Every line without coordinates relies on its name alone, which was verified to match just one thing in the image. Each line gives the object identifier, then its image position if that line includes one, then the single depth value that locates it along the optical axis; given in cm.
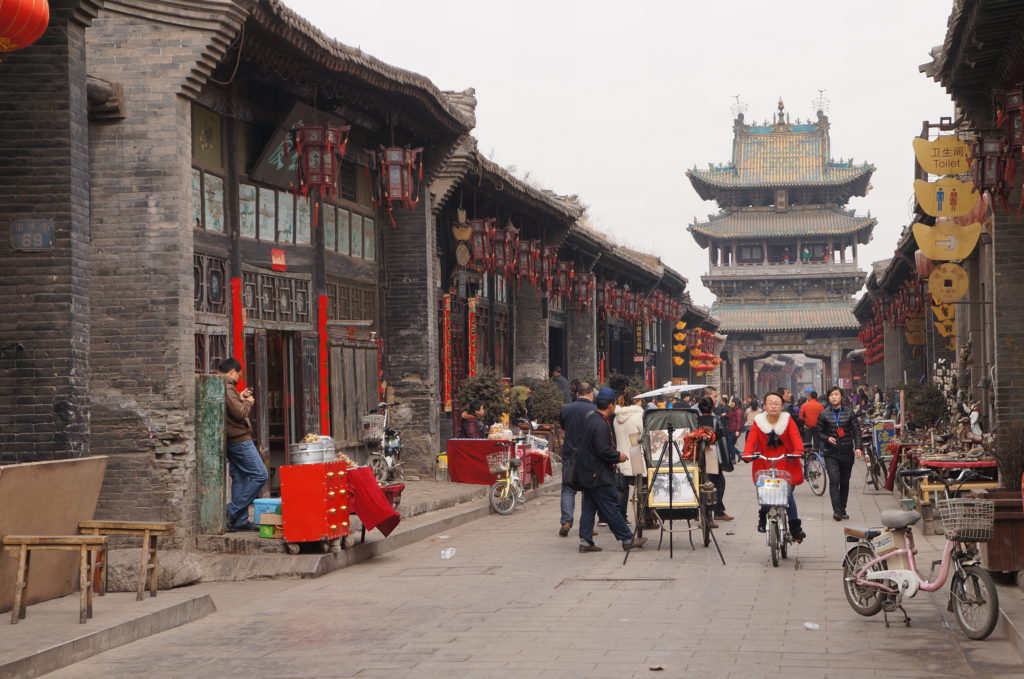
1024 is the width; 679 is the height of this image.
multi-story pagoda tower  6166
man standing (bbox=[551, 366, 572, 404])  2603
